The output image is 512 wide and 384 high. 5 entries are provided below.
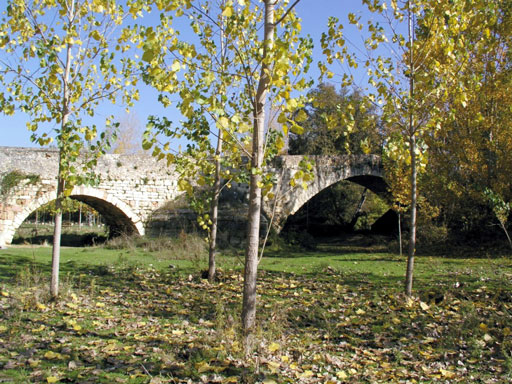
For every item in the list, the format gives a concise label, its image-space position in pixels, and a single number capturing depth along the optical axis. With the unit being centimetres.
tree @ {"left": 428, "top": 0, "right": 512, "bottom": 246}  1277
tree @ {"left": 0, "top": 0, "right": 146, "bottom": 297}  572
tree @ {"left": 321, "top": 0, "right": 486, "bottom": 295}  596
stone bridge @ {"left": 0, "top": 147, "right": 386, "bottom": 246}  1492
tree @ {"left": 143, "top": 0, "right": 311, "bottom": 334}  341
